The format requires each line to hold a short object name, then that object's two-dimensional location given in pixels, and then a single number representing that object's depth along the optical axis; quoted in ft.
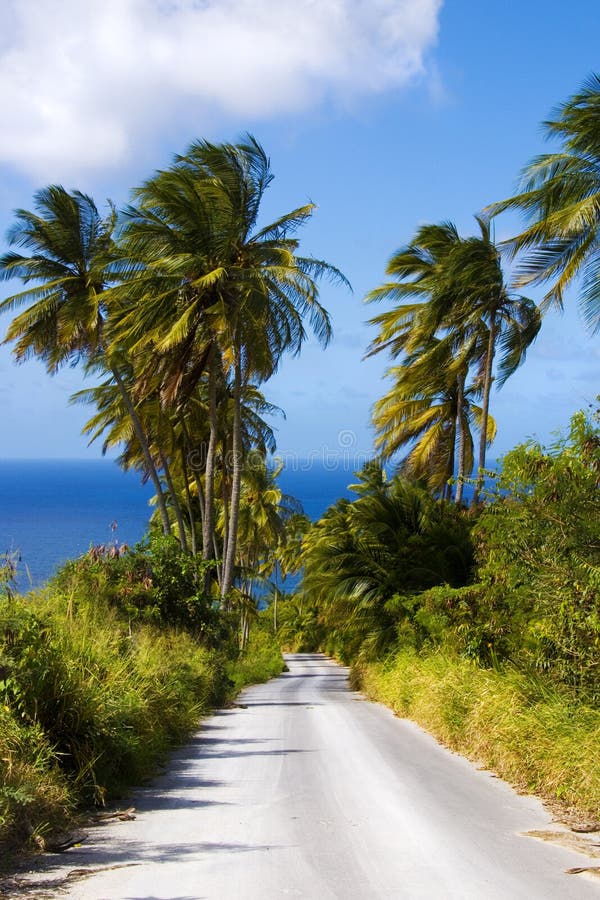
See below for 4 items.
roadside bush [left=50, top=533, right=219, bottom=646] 48.26
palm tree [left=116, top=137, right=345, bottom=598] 71.15
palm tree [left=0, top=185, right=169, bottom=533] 78.74
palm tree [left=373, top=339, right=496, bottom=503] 90.94
